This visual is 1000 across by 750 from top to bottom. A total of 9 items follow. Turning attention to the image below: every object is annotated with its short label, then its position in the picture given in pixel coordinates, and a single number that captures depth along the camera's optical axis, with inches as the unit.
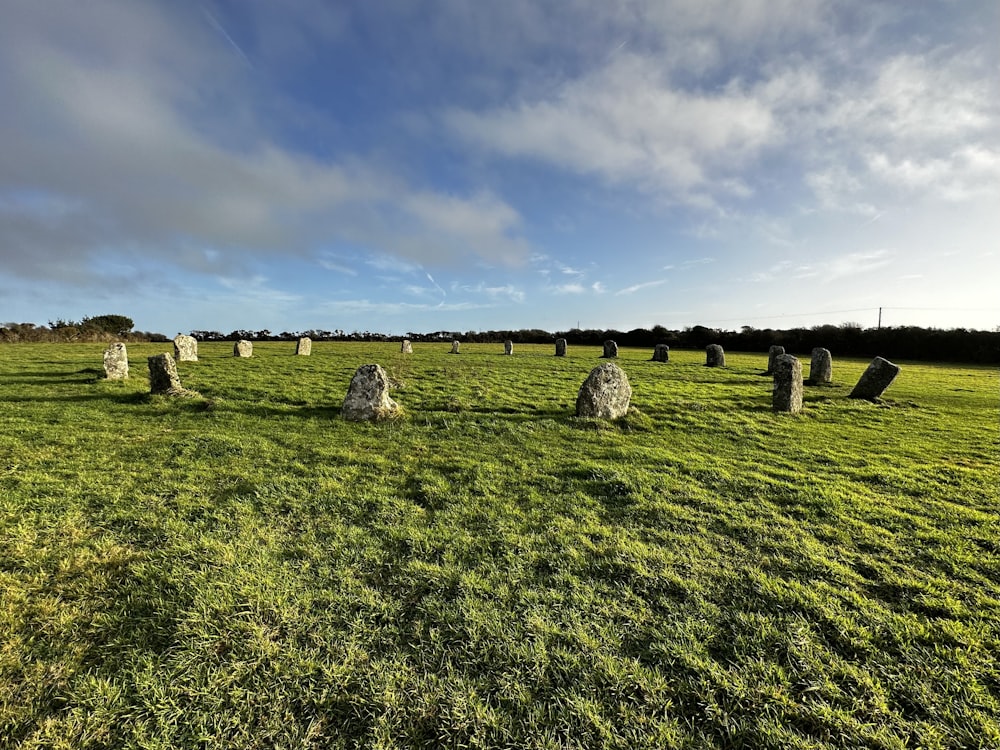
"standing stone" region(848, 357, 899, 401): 591.5
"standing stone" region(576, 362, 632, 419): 440.5
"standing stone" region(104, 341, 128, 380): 598.5
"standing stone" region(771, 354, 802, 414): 514.7
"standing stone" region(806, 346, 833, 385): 728.3
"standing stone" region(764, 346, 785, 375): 882.9
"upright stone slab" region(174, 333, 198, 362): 825.5
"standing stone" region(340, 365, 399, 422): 423.5
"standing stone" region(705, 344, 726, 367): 1026.7
